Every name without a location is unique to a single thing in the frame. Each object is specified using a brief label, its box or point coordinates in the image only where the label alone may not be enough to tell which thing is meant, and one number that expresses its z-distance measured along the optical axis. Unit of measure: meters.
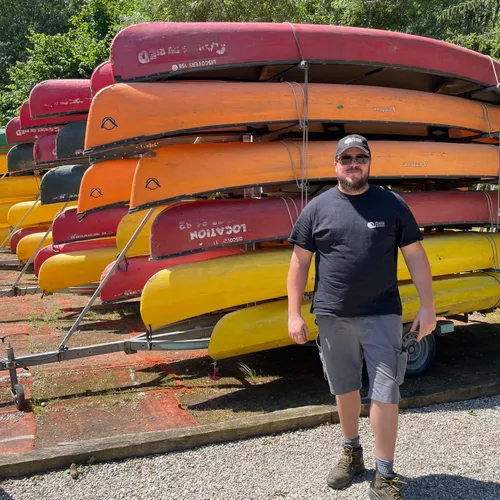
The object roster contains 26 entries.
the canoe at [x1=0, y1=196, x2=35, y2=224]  14.43
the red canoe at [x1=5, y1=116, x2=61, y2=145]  11.23
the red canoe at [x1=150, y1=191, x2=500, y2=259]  5.00
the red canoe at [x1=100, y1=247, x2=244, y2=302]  7.47
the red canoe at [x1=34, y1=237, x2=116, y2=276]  9.08
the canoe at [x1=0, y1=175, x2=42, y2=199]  14.28
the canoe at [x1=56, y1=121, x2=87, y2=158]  8.07
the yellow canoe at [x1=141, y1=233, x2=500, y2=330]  5.02
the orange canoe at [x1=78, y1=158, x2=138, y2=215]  6.76
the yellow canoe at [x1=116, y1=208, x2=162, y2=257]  7.68
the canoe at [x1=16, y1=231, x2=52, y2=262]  11.63
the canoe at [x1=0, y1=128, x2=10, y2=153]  15.27
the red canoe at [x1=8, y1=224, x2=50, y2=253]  12.55
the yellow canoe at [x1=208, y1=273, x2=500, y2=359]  4.95
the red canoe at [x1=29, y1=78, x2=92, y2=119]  8.20
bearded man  3.19
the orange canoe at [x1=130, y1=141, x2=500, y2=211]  4.99
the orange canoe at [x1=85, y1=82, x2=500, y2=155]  4.82
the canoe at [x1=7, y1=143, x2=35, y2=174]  11.34
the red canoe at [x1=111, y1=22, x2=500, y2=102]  4.90
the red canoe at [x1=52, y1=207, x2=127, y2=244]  8.94
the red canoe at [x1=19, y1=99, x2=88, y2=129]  8.66
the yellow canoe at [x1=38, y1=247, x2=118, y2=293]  8.62
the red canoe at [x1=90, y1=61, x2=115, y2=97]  6.30
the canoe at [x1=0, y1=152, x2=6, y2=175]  15.20
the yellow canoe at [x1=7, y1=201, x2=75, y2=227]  12.27
